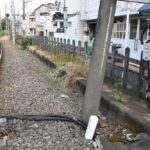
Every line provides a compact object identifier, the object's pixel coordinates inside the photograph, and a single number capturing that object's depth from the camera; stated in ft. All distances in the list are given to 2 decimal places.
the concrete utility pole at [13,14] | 89.22
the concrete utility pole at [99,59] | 11.41
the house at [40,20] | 111.73
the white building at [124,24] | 34.28
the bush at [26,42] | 66.27
